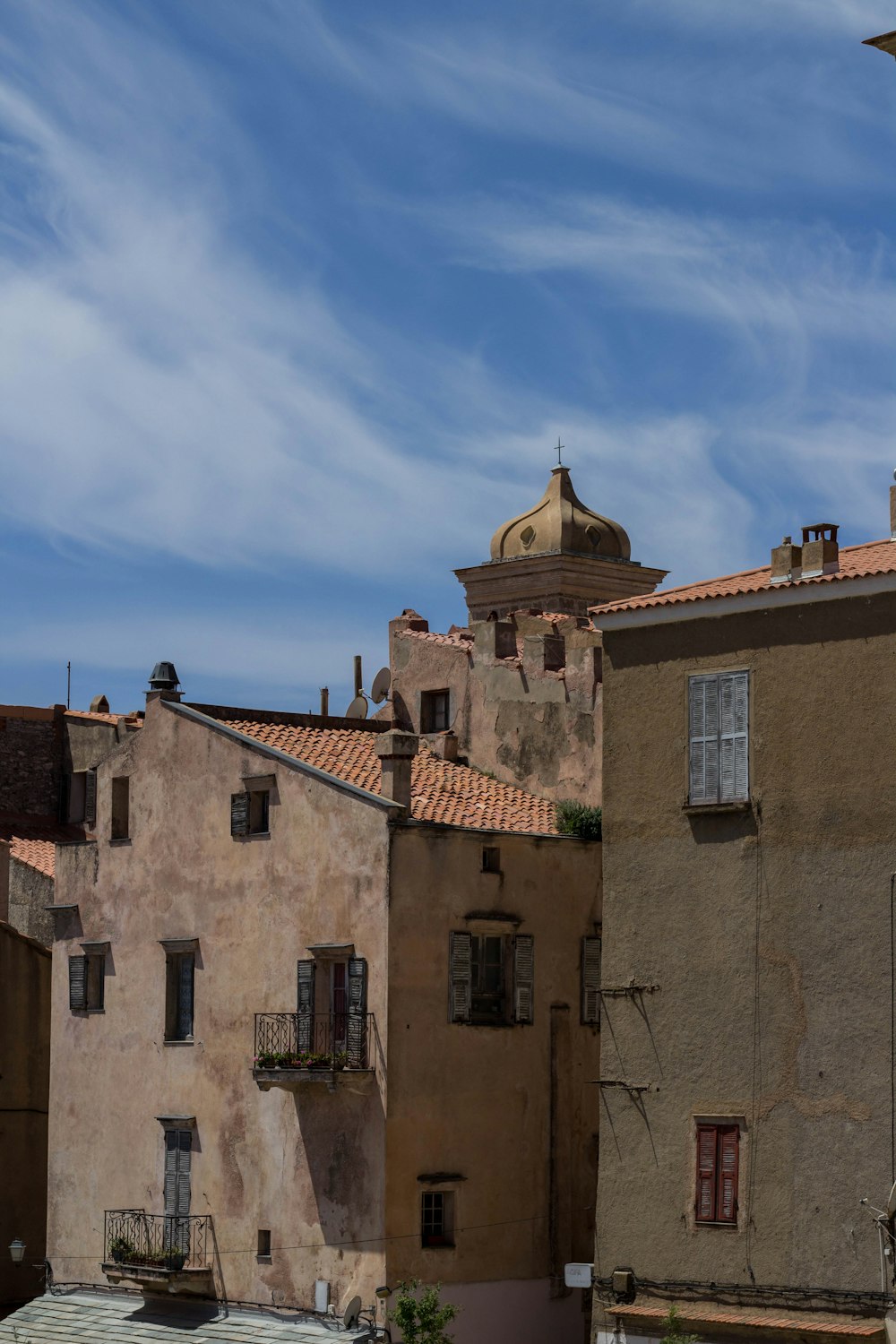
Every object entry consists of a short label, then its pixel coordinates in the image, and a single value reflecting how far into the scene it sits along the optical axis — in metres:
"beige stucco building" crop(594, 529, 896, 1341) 28.88
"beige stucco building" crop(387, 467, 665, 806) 39.28
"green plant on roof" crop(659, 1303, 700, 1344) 30.06
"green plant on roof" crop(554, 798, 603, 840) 37.78
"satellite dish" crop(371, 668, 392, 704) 45.59
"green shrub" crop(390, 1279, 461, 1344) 33.06
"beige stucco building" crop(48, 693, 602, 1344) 34.84
